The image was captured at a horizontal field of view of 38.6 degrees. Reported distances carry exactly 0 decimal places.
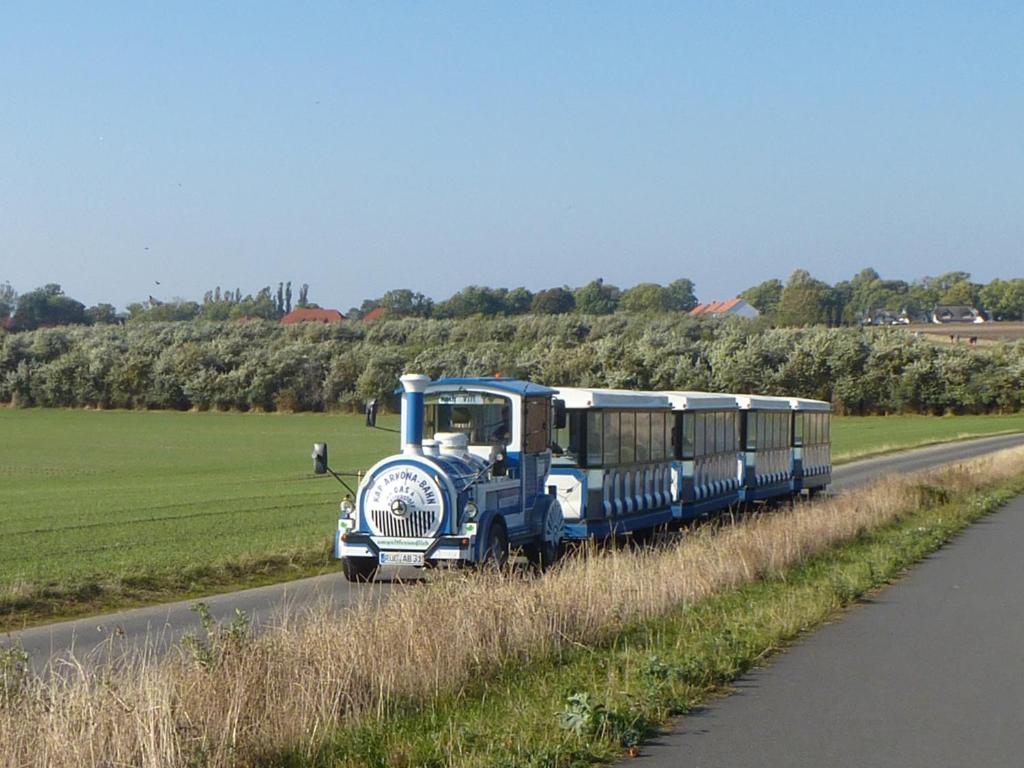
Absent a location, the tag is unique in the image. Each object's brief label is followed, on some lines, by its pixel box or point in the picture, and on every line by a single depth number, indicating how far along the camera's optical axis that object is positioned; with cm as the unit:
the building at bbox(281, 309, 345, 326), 19125
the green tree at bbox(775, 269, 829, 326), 18450
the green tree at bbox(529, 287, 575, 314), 18738
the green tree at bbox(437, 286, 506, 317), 17638
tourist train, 1712
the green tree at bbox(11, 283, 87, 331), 18412
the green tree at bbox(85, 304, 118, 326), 18900
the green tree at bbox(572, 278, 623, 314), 19200
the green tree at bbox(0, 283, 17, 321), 19550
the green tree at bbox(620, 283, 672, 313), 19700
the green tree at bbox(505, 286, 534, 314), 18450
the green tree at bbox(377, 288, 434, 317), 18512
